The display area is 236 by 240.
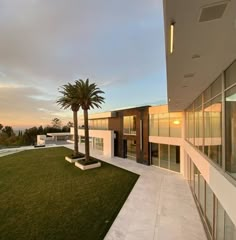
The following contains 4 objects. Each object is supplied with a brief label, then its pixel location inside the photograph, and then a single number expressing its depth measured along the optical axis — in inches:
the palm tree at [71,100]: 742.9
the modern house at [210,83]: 96.7
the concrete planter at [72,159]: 801.6
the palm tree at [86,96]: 719.1
